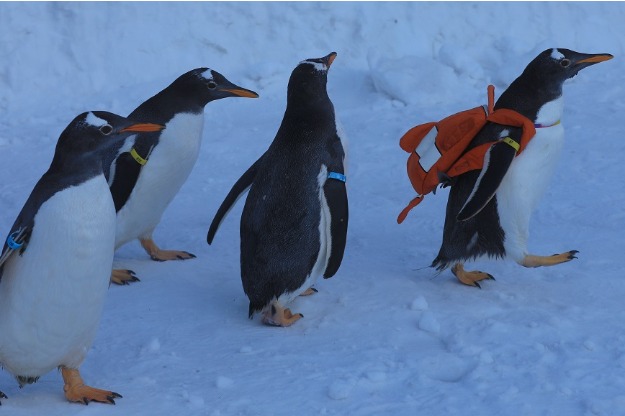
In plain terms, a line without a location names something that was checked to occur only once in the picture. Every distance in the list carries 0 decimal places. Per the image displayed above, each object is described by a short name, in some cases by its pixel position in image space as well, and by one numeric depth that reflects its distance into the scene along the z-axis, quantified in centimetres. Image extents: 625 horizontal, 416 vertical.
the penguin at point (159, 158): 783
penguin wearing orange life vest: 709
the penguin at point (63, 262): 530
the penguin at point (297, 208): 675
